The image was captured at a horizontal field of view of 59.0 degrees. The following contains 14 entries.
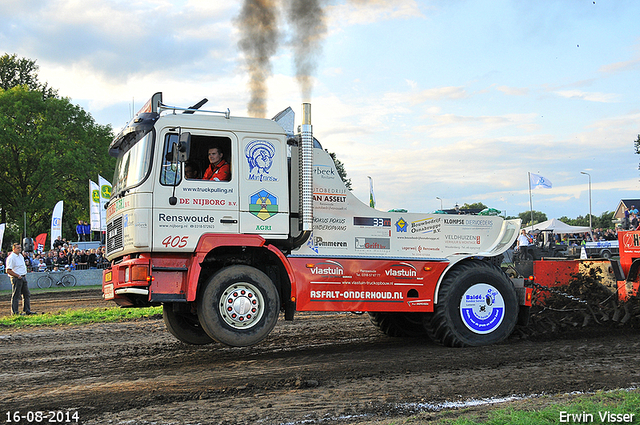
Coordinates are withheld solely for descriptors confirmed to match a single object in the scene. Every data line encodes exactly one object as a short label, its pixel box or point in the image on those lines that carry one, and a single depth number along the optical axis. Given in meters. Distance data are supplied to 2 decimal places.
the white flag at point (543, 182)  38.56
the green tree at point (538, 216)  98.70
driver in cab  7.26
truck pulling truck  6.94
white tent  45.99
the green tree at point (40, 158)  42.97
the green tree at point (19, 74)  51.59
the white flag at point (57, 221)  31.02
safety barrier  24.30
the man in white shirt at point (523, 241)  27.97
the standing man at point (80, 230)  33.03
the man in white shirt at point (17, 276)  13.64
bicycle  24.20
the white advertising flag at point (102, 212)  26.68
